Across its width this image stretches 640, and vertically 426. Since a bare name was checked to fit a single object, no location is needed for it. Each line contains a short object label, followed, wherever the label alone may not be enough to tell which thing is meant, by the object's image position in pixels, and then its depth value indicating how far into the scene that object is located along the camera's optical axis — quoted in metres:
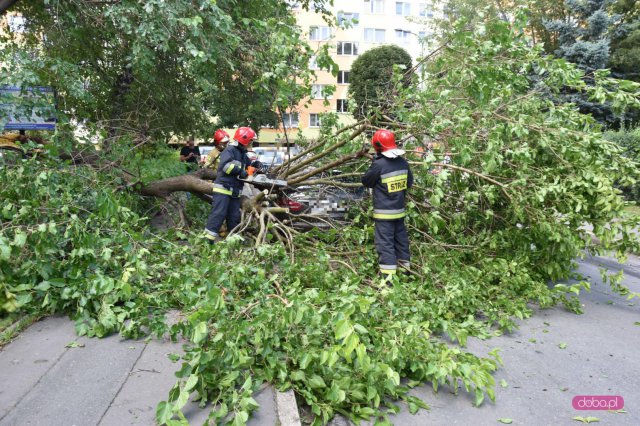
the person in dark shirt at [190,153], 10.01
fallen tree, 2.83
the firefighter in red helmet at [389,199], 4.73
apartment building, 32.94
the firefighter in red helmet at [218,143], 7.28
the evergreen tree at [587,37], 16.59
